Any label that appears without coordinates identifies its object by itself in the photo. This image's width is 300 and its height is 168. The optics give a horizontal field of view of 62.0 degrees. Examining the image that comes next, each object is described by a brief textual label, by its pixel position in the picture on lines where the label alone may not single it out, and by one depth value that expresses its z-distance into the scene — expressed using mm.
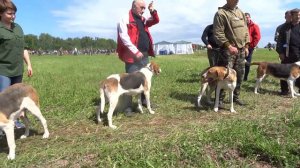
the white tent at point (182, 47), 48141
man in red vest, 4864
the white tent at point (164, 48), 48023
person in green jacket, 3822
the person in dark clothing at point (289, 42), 6459
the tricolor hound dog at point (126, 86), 4604
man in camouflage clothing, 5062
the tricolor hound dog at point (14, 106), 3516
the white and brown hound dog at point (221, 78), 5101
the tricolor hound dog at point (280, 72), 6483
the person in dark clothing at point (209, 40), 6762
